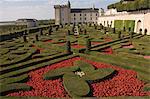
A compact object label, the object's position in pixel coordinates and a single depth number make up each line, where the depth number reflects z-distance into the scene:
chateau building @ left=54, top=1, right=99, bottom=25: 113.62
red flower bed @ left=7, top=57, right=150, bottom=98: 13.06
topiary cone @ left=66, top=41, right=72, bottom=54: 22.60
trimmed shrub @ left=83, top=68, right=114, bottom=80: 15.12
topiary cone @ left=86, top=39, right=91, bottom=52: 23.47
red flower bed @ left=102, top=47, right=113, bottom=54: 24.02
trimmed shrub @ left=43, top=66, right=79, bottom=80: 15.42
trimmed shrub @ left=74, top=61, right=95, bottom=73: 16.91
